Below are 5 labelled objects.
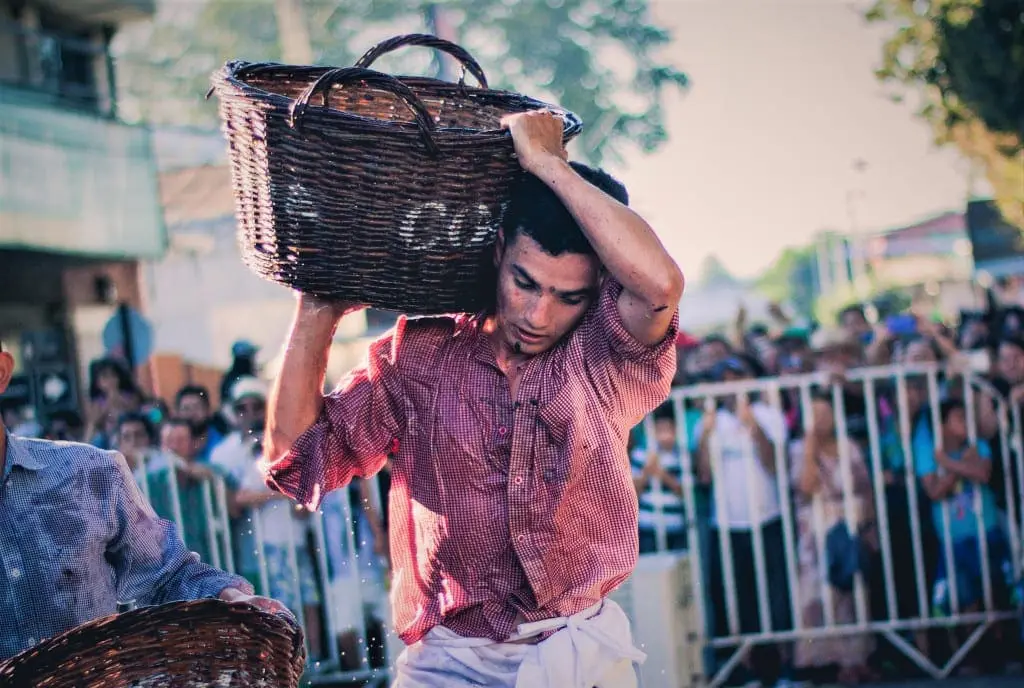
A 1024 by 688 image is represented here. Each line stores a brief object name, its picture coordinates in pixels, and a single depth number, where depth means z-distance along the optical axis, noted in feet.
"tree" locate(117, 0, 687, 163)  112.88
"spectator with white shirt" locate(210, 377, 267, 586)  25.18
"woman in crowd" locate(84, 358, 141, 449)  32.35
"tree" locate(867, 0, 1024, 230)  50.03
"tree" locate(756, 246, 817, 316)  285.84
